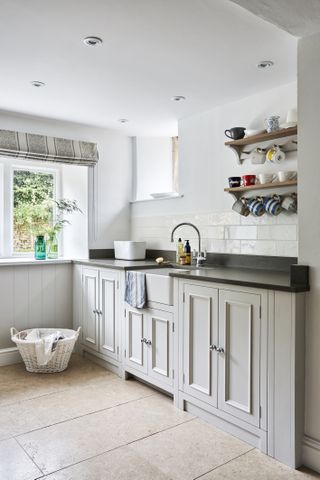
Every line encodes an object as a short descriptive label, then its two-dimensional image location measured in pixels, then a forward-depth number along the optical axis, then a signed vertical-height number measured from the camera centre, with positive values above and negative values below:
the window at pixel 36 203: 4.09 +0.35
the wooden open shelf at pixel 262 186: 2.81 +0.36
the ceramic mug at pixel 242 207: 3.21 +0.23
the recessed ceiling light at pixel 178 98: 3.29 +1.11
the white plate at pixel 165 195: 3.98 +0.41
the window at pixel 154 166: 4.60 +0.79
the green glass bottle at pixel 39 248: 4.12 -0.11
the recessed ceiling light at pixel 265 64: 2.63 +1.10
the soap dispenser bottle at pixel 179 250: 3.66 -0.11
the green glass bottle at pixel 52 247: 4.23 -0.10
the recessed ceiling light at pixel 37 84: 3.00 +1.11
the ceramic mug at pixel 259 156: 3.07 +0.60
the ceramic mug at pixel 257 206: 3.06 +0.23
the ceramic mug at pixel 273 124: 2.92 +0.79
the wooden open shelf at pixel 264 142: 2.88 +0.70
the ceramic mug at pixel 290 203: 2.87 +0.23
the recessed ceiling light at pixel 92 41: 2.35 +1.11
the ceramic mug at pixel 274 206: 2.95 +0.22
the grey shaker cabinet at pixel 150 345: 2.87 -0.78
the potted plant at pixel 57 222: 4.23 +0.16
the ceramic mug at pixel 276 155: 2.92 +0.58
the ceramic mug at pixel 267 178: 2.98 +0.42
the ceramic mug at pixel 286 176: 2.82 +0.41
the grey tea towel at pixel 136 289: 3.05 -0.39
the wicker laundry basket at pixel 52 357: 3.42 -0.97
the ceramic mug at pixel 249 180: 3.10 +0.42
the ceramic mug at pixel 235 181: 3.21 +0.43
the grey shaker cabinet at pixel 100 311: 3.47 -0.64
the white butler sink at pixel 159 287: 2.84 -0.35
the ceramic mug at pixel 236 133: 3.16 +0.79
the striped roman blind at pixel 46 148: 3.71 +0.83
